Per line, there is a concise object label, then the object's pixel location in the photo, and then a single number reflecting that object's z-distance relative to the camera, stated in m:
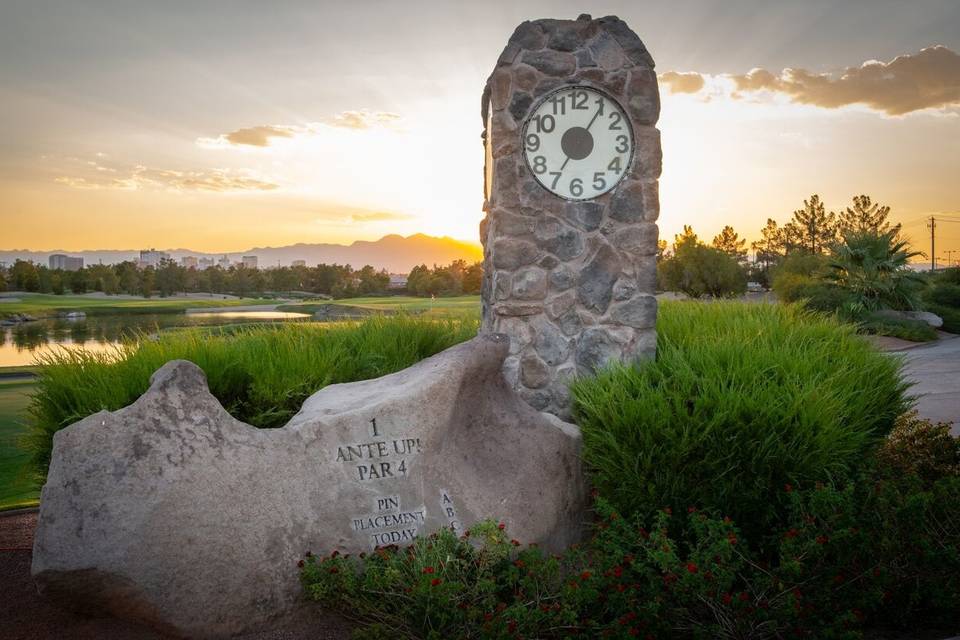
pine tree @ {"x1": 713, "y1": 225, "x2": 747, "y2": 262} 48.58
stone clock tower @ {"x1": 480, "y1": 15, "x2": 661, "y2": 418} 6.68
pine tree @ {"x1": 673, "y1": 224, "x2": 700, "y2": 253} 30.81
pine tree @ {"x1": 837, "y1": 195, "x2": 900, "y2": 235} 44.12
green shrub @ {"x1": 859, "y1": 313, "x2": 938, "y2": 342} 19.05
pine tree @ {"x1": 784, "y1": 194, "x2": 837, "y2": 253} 50.38
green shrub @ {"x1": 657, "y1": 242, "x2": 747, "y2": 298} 30.41
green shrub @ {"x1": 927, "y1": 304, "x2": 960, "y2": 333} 21.78
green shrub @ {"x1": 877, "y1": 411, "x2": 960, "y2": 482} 5.61
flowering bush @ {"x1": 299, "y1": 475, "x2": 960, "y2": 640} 3.61
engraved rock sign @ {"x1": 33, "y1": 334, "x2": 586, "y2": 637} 3.99
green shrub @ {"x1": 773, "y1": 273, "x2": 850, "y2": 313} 20.12
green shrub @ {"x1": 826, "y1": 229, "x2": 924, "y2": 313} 20.64
